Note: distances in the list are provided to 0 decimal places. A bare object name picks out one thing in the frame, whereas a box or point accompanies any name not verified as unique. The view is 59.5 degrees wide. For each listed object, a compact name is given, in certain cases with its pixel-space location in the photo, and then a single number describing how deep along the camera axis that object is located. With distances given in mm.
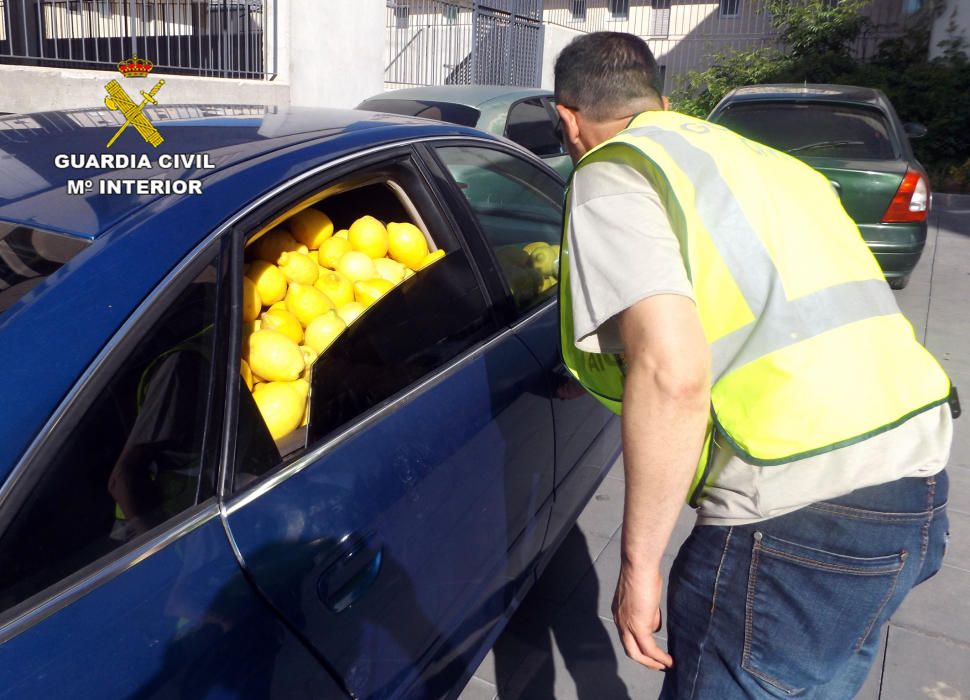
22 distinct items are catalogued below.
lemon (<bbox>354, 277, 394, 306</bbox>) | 2316
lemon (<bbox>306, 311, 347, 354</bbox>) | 2084
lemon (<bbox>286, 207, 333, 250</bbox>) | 2463
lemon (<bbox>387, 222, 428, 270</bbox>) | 2459
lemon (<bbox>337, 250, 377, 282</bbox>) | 2414
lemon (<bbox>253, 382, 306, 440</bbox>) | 1769
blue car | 1165
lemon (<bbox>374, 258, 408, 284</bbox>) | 2416
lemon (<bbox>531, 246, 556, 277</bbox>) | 2715
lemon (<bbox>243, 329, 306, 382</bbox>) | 1863
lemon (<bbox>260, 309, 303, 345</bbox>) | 2027
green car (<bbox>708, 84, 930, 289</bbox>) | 5859
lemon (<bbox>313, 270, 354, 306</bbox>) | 2322
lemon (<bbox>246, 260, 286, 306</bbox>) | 2135
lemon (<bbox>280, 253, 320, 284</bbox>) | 2262
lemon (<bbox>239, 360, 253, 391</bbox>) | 1802
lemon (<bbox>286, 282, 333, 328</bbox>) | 2168
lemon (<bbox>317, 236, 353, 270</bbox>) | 2479
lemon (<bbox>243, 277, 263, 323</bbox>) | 1970
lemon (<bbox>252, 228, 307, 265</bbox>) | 2324
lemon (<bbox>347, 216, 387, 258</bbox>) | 2496
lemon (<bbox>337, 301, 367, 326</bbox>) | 2217
